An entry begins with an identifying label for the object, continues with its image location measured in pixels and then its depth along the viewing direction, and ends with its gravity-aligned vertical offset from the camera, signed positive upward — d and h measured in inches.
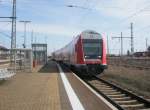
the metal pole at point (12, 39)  1369.1 +74.0
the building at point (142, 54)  4329.7 +67.4
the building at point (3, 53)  1675.1 +27.6
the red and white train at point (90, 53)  1110.4 +18.2
